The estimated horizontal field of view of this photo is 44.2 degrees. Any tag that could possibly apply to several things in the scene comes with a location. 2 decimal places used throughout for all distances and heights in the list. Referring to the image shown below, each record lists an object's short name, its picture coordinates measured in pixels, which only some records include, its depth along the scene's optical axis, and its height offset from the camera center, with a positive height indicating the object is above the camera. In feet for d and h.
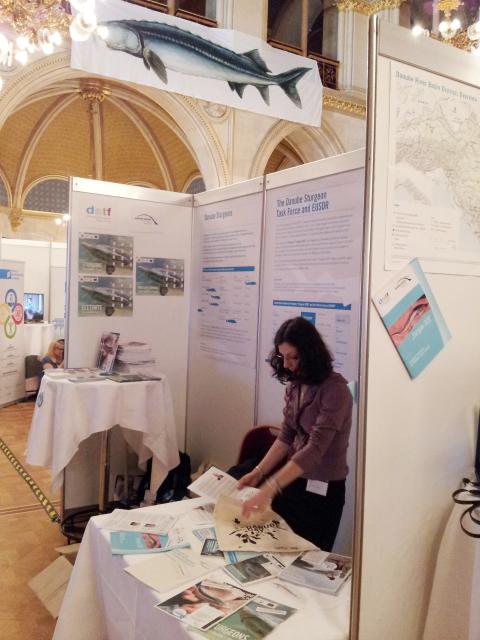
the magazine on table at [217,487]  7.72 -2.49
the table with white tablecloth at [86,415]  11.96 -2.45
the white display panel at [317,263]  10.09 +0.75
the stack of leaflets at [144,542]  6.17 -2.62
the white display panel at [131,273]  13.76 +0.61
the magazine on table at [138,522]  6.67 -2.59
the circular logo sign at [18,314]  26.55 -0.86
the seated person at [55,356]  26.86 -2.74
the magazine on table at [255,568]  5.74 -2.68
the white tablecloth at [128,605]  5.06 -2.85
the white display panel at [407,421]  4.83 -1.03
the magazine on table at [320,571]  5.70 -2.70
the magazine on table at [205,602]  4.99 -2.68
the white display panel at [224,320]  13.00 -0.46
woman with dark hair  7.86 -1.88
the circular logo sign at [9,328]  26.02 -1.48
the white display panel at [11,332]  25.90 -1.69
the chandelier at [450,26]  15.24 +9.02
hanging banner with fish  22.29 +9.72
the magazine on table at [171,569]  5.52 -2.64
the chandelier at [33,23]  15.96 +7.96
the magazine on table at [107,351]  13.73 -1.25
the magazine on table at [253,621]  4.80 -2.71
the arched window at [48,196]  49.88 +8.55
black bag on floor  13.53 -4.30
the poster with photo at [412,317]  4.92 -0.10
